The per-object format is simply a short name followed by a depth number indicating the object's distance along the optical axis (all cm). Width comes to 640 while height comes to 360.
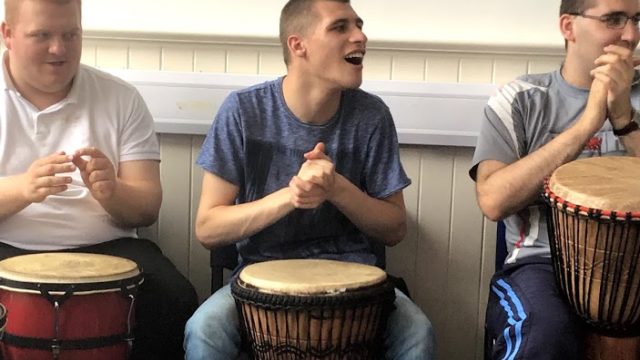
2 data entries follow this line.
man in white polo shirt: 234
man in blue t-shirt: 229
